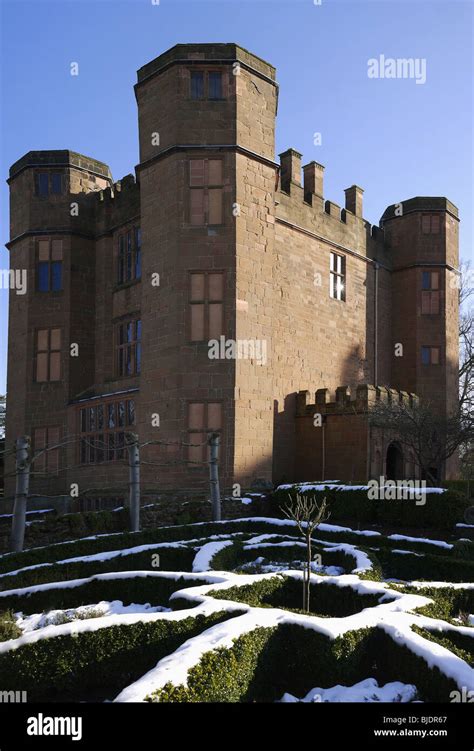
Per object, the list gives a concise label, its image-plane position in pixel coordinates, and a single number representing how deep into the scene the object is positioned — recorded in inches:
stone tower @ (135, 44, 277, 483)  719.1
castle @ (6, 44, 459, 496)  732.0
